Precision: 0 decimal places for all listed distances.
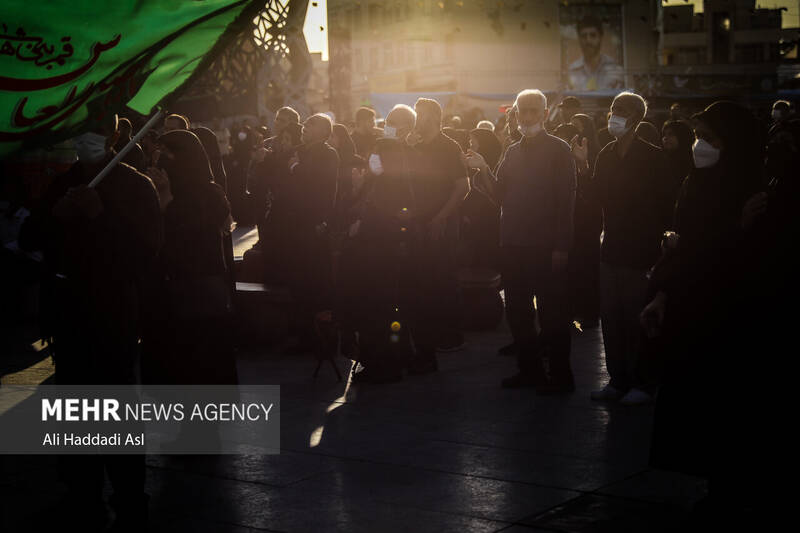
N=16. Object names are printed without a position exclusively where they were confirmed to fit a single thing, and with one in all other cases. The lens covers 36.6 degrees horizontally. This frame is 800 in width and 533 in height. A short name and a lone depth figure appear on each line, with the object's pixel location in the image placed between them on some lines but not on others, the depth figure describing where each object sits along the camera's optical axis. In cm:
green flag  527
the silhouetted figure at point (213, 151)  938
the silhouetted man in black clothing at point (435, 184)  950
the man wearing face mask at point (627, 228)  792
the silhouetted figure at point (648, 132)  884
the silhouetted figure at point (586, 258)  1087
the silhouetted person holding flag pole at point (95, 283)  560
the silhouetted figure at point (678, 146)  842
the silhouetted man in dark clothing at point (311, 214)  1023
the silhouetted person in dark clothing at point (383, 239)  911
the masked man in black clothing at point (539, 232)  817
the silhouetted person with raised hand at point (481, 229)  1172
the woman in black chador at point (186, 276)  693
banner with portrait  7469
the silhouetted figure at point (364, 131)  1371
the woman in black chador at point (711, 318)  529
